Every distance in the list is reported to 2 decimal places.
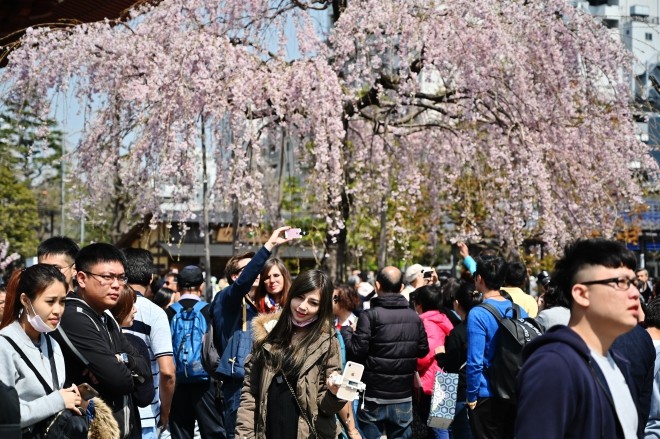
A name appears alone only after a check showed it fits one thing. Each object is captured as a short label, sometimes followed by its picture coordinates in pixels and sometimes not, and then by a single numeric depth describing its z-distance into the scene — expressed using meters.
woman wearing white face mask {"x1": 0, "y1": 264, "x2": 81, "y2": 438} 3.63
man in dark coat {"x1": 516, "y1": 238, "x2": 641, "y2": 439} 2.58
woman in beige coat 4.48
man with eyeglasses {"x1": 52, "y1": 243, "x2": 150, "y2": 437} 4.14
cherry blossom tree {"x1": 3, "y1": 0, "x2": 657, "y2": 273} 11.30
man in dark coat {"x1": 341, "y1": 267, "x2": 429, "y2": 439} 6.96
